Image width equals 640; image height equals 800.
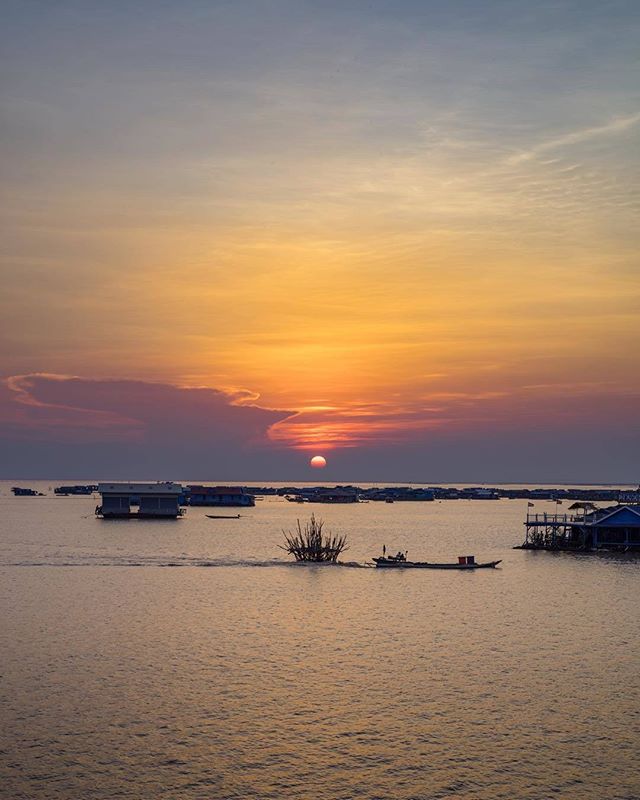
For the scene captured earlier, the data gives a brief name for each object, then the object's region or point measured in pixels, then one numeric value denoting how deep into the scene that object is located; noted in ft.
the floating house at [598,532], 353.51
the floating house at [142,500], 524.93
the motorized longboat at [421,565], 300.40
